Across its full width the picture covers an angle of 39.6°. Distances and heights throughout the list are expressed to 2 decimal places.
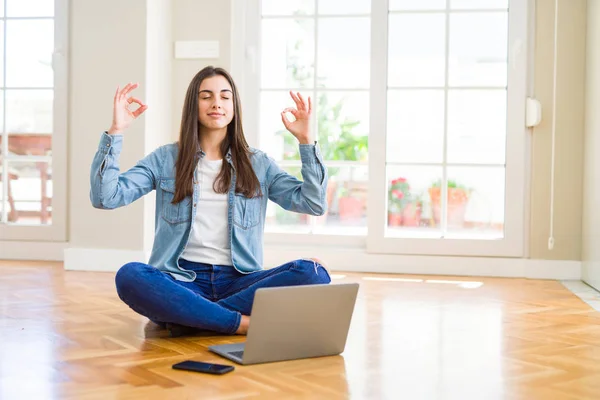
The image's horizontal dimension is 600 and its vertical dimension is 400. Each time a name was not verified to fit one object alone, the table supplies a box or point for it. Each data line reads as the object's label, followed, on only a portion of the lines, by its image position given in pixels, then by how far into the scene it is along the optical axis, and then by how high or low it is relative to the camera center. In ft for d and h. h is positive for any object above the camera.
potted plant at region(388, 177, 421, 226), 15.97 -0.21
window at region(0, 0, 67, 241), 16.96 +1.25
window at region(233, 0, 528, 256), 15.65 +1.65
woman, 8.73 -0.04
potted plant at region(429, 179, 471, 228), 15.79 -0.11
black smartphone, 7.25 -1.55
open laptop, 7.45 -1.22
